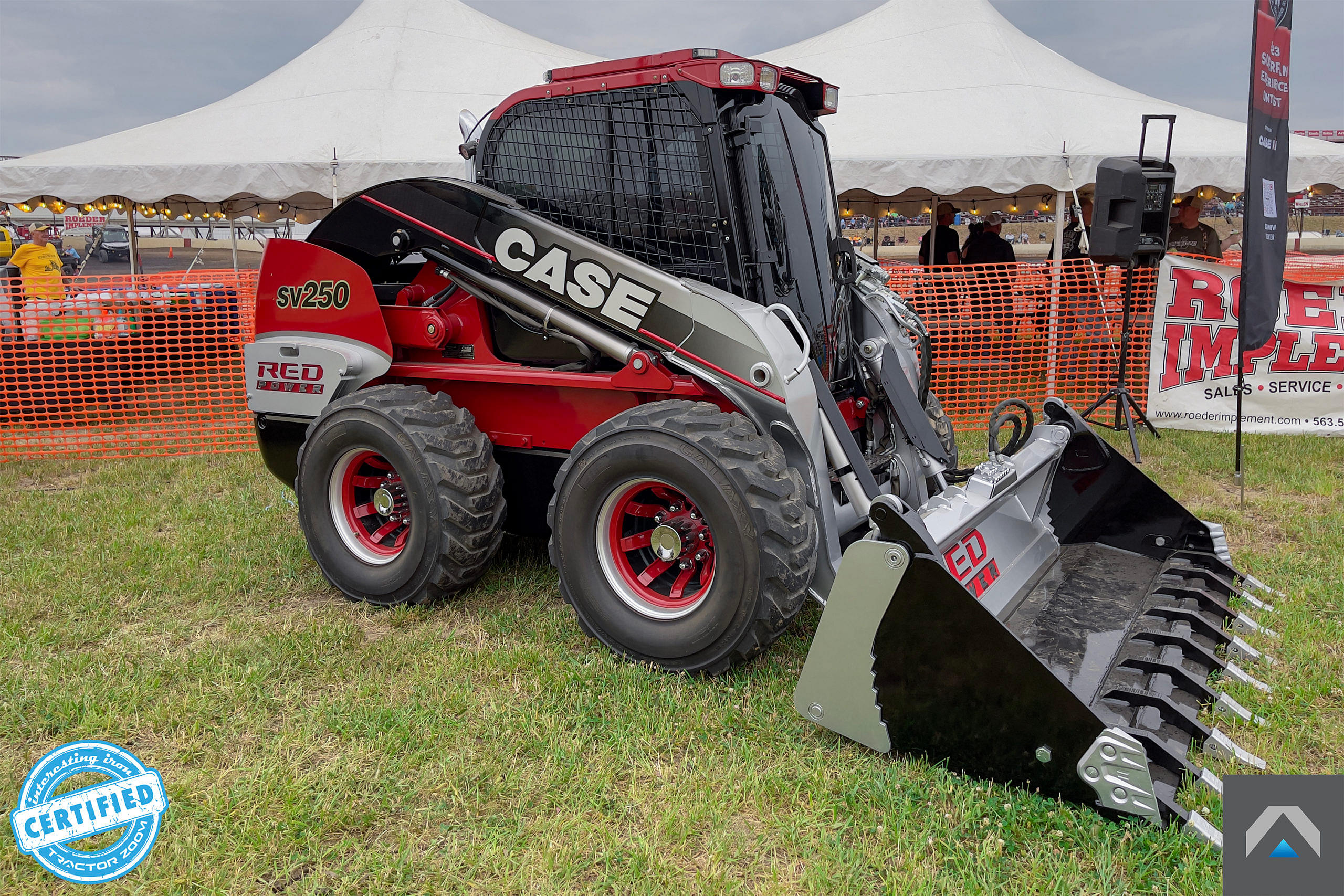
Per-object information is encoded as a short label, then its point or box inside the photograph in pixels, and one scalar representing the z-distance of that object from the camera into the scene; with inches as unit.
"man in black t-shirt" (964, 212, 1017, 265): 444.1
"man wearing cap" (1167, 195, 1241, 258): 406.6
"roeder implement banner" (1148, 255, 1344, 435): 285.3
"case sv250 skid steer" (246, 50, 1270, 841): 109.0
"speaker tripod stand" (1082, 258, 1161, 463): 264.8
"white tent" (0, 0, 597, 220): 372.2
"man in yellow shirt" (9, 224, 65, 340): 297.0
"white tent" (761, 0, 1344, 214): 361.7
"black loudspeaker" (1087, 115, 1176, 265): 247.4
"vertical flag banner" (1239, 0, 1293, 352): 215.6
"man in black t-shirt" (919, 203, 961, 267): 478.6
